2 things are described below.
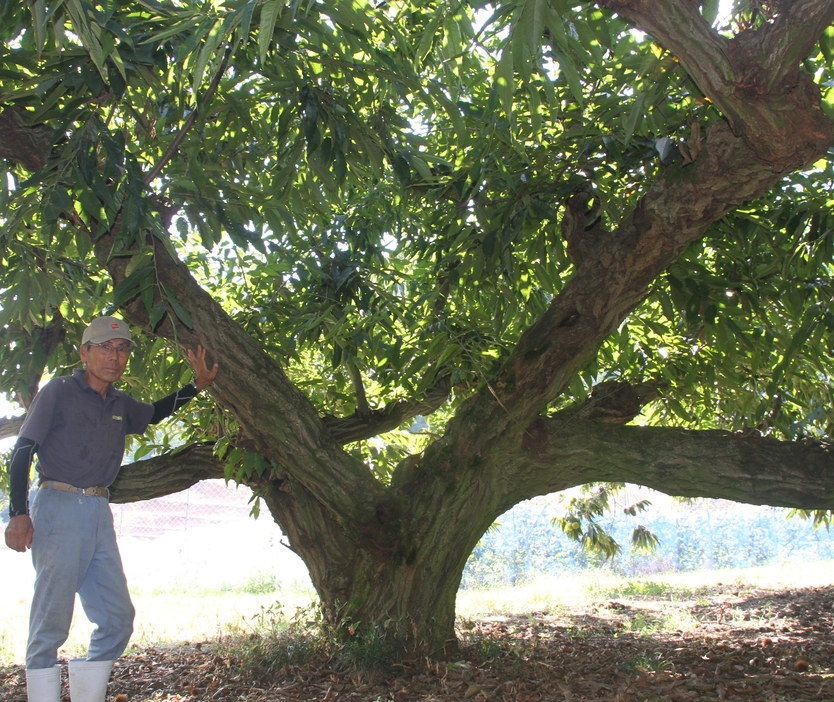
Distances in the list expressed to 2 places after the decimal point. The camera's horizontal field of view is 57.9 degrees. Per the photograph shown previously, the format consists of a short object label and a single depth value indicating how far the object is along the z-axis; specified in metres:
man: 2.89
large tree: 2.62
